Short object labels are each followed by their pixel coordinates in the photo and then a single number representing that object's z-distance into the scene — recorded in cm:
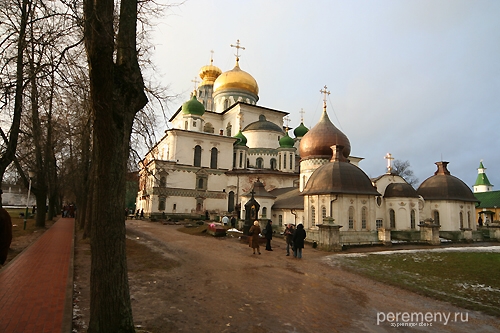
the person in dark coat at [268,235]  1614
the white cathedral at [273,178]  2034
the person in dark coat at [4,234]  584
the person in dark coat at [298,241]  1409
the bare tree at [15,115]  840
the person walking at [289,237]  1489
